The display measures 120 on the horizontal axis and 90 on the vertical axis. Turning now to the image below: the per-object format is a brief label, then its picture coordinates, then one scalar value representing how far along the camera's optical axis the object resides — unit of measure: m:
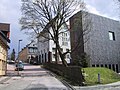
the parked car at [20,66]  19.43
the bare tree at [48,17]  15.37
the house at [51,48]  26.16
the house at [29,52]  41.53
